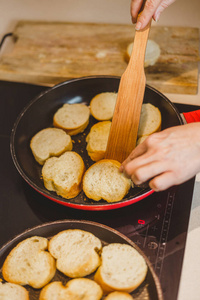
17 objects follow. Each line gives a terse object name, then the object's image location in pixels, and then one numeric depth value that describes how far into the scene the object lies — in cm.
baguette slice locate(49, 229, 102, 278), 98
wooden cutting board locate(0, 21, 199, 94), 152
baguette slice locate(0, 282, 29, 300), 94
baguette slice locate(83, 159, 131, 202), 113
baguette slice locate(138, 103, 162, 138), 130
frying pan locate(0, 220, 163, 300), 94
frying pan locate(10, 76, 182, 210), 124
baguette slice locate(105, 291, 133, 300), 90
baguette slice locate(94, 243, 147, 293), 93
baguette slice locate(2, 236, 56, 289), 98
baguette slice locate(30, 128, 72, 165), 131
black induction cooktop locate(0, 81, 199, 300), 103
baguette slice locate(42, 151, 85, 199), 118
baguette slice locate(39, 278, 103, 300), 92
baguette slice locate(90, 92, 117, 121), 141
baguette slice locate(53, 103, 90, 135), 138
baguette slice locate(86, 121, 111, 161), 128
